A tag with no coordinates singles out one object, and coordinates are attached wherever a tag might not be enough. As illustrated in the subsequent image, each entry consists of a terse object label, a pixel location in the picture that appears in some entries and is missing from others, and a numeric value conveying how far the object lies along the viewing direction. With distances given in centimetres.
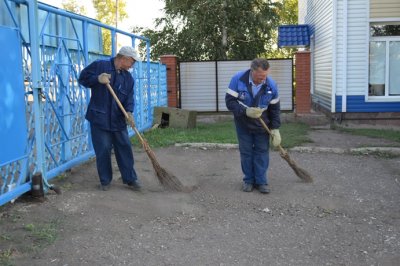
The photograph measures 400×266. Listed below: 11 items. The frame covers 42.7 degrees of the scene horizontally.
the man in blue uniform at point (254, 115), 583
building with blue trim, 1190
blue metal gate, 475
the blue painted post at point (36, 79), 521
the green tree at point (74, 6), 4796
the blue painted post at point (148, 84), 1166
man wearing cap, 578
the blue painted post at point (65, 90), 624
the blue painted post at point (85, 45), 704
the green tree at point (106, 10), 4700
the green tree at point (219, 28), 2081
